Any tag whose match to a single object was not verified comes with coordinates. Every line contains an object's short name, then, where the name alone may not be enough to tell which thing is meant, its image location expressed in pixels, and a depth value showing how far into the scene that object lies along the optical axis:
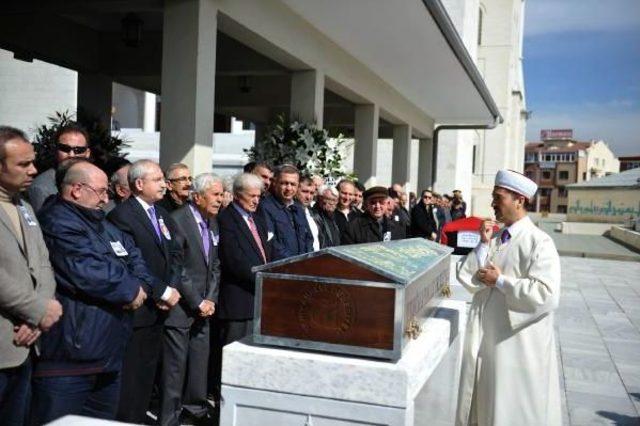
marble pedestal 2.76
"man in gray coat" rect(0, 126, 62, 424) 2.92
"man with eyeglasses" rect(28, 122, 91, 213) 4.23
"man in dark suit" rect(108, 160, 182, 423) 4.13
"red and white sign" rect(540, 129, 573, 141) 129.86
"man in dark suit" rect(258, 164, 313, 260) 5.36
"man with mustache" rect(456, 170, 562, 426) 3.56
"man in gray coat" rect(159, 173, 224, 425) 4.51
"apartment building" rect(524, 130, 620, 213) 103.62
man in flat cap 7.29
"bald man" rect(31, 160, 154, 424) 3.16
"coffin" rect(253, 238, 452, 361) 2.85
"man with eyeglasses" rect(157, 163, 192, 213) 5.16
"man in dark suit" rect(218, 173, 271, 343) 4.63
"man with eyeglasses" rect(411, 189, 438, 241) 11.62
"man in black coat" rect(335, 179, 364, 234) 7.65
